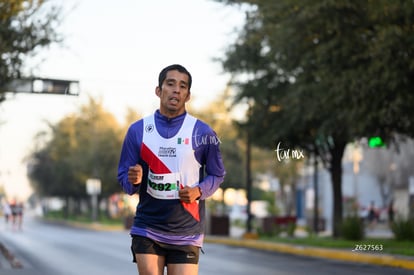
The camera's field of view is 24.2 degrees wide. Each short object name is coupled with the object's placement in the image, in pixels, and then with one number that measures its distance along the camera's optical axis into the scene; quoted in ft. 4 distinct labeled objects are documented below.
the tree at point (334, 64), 73.26
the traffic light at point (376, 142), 82.44
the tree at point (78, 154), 237.04
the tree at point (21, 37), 72.69
